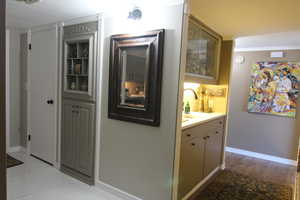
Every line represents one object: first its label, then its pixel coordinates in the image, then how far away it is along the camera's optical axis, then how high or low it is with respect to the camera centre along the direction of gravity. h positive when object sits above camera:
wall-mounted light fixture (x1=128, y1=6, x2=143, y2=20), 1.95 +0.67
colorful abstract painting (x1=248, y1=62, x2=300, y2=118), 3.72 +0.01
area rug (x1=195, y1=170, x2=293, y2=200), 2.56 -1.41
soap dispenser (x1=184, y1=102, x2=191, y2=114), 2.97 -0.37
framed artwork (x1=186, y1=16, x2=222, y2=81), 2.38 +0.47
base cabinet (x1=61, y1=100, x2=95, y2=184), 2.57 -0.81
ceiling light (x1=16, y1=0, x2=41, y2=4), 2.12 +0.82
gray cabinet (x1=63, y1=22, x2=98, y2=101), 2.49 +0.26
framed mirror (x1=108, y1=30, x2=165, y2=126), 1.95 +0.06
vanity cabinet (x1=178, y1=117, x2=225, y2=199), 2.12 -0.84
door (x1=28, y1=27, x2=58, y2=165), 2.99 -0.23
